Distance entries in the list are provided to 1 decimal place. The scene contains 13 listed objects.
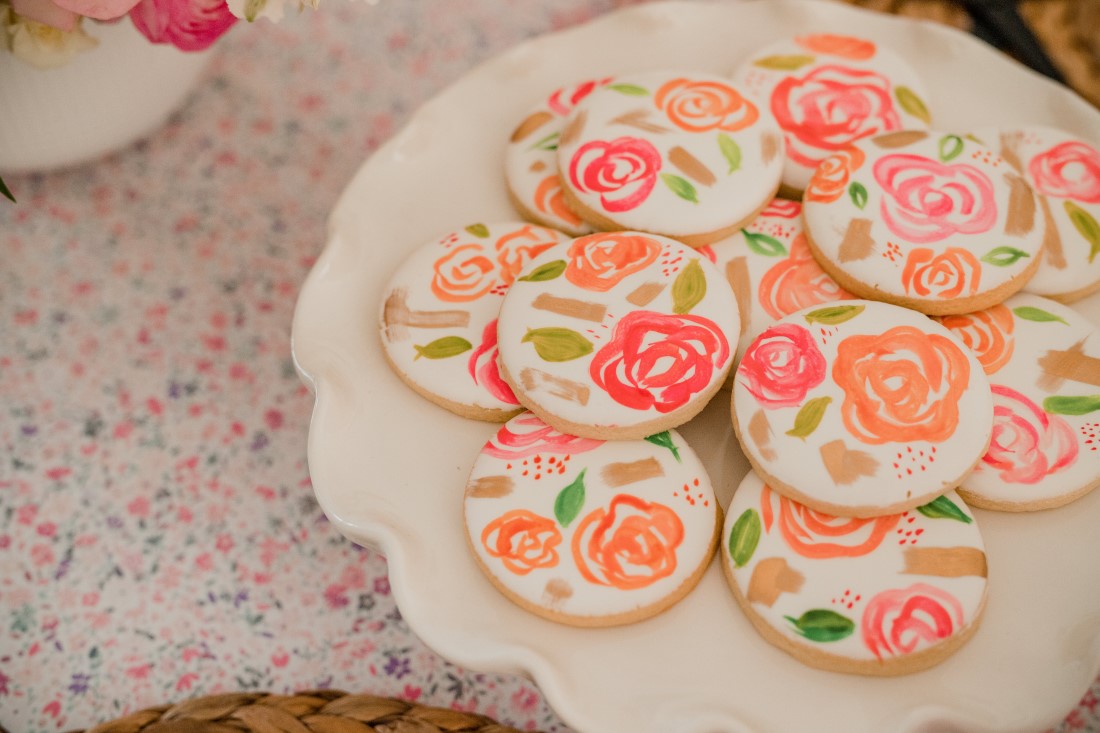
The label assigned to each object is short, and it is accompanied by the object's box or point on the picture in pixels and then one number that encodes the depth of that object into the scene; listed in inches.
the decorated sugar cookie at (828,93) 32.7
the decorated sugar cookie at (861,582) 23.7
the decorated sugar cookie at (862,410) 24.9
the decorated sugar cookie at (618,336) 26.3
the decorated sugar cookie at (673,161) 30.0
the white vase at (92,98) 35.7
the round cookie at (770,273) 29.3
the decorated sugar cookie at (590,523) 24.9
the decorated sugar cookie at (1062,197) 29.7
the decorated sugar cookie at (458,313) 28.1
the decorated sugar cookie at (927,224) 28.4
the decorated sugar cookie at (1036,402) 25.9
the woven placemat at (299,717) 27.2
